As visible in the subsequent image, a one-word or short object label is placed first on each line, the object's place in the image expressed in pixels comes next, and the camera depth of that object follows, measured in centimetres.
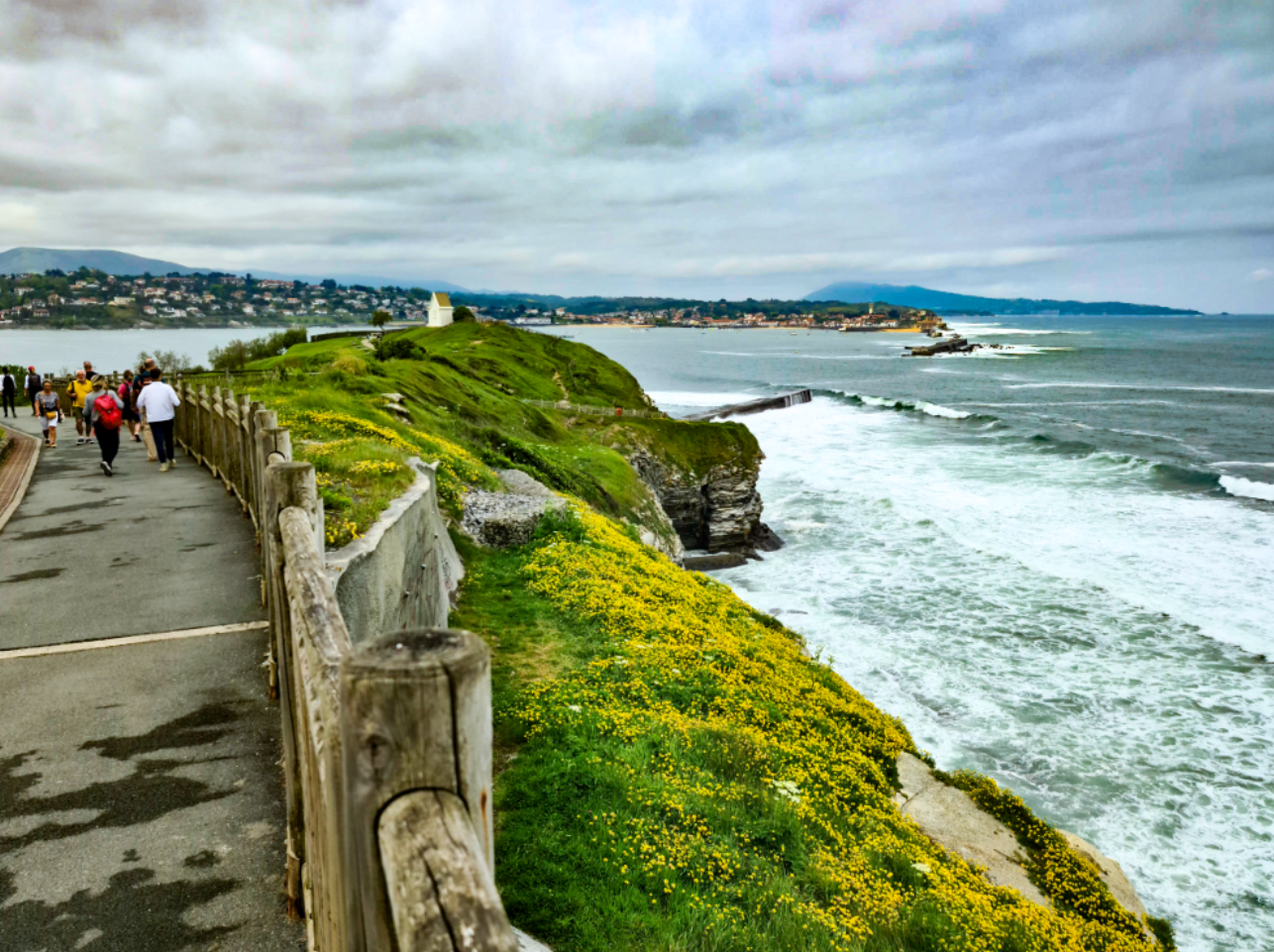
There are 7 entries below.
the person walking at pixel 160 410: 1784
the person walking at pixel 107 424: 1767
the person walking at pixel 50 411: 2336
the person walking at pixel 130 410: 2447
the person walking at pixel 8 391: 3328
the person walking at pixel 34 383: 3238
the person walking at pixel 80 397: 2448
